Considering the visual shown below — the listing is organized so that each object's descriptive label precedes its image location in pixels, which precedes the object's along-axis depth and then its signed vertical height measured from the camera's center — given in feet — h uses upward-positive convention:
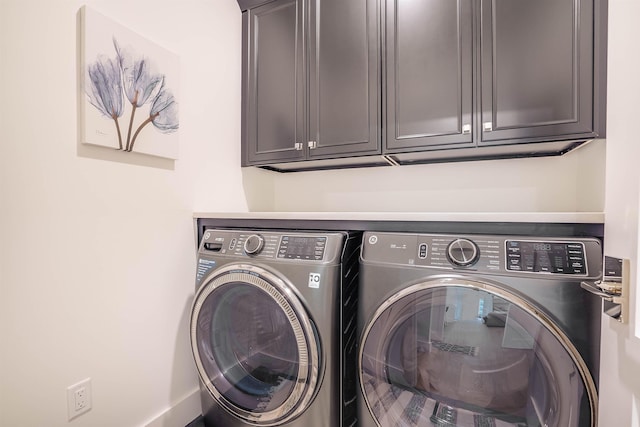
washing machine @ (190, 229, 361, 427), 3.43 -1.52
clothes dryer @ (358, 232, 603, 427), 2.63 -1.20
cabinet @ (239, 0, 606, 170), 3.90 +1.99
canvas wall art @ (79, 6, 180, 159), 3.50 +1.57
